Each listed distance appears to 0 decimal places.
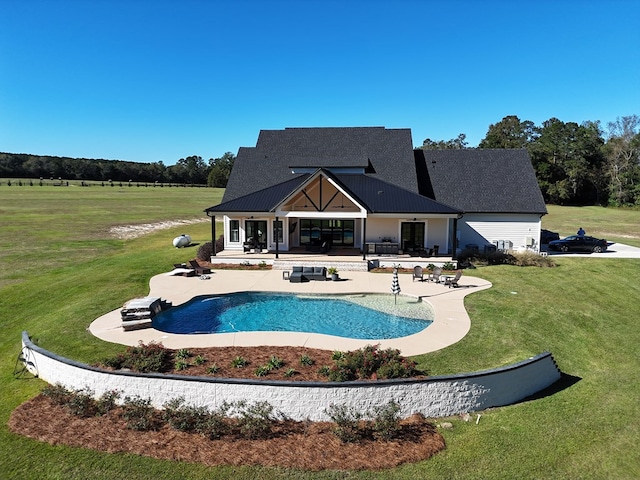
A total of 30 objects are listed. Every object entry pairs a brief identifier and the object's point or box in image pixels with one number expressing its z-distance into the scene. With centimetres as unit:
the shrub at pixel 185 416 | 974
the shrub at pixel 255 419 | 956
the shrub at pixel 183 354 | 1222
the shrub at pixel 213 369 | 1127
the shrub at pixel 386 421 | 955
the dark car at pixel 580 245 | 2880
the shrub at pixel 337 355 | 1191
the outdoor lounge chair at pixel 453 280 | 1989
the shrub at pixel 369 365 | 1097
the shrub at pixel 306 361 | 1173
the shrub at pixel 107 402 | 1048
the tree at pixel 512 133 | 7931
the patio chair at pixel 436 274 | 2094
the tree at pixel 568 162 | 6900
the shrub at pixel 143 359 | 1142
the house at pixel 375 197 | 2595
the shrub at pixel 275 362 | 1152
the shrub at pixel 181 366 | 1153
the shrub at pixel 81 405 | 1034
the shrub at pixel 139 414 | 977
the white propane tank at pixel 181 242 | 3172
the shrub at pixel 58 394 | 1088
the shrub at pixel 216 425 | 957
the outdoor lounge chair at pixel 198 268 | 2253
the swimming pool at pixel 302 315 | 1488
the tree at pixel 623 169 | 6719
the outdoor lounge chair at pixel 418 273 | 2108
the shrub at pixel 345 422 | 944
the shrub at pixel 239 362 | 1161
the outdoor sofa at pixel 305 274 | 2112
